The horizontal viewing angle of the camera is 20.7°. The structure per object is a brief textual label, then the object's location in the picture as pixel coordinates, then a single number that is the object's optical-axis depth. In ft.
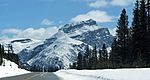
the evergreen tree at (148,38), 290.03
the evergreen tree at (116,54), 374.49
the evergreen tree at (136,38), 307.17
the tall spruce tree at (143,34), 299.58
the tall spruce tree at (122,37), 384.49
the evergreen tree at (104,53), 606.71
